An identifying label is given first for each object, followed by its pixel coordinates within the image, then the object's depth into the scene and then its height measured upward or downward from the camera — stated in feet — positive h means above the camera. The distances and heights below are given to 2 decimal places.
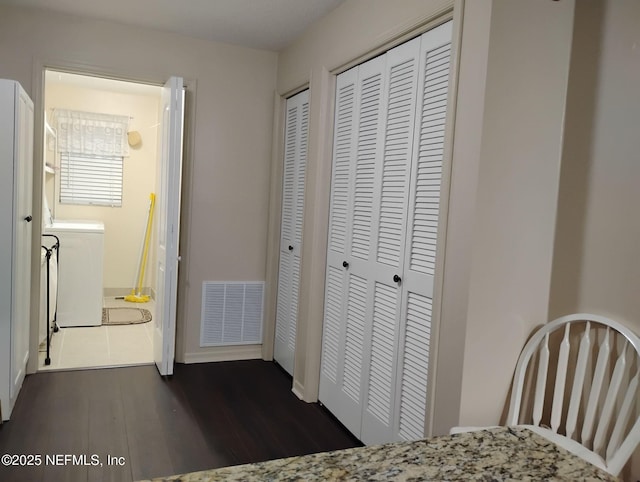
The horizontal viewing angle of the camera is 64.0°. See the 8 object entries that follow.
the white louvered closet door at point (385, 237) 7.29 -0.50
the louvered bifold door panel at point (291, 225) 11.88 -0.57
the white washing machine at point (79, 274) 14.88 -2.49
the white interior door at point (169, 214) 11.08 -0.44
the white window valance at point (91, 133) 18.45 +2.09
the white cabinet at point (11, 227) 8.81 -0.73
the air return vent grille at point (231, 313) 13.07 -2.98
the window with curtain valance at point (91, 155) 18.54 +1.28
